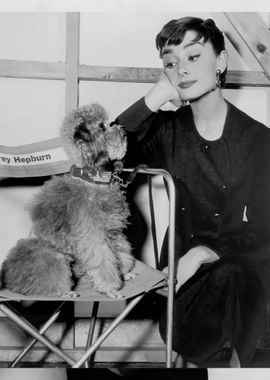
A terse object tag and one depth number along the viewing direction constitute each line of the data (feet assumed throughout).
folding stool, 4.27
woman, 5.05
